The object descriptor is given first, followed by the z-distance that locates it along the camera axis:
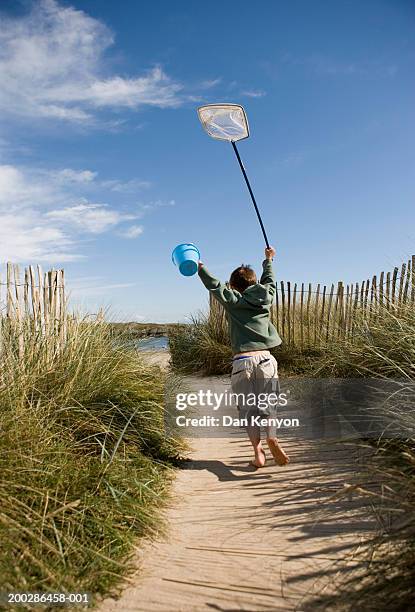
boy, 4.37
